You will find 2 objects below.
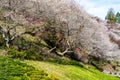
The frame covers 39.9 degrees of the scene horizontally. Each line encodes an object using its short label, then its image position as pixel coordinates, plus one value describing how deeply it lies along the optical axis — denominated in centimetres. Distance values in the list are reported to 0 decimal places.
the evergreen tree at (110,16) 5779
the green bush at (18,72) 896
